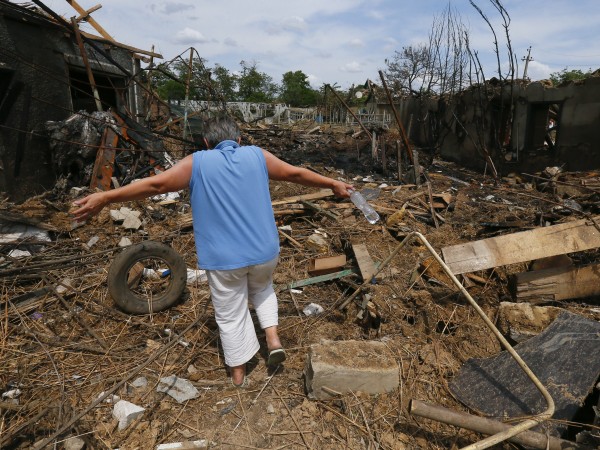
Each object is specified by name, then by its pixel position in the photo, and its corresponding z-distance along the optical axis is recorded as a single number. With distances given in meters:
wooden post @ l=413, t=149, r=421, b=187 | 8.55
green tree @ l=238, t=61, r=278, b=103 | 45.94
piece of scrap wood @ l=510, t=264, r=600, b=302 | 3.65
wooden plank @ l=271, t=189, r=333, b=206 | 6.46
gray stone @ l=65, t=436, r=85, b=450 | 2.19
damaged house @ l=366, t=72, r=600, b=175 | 9.27
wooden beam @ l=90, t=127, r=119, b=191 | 7.52
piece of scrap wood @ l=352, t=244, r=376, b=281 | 4.15
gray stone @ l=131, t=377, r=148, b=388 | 2.74
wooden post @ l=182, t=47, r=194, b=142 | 9.05
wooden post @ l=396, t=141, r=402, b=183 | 9.17
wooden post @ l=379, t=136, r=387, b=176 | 10.49
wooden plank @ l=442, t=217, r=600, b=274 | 3.64
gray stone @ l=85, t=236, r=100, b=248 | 5.20
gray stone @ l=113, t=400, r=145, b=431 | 2.37
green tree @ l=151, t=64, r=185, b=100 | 32.61
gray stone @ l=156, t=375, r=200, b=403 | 2.62
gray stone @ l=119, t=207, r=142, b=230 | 5.70
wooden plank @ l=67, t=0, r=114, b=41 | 9.41
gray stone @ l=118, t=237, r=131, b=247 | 5.10
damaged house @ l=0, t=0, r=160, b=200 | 6.95
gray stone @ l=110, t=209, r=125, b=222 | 5.82
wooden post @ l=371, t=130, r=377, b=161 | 11.63
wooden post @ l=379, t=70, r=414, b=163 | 8.51
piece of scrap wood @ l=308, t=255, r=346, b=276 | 4.43
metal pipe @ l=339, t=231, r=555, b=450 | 1.82
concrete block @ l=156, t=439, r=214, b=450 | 2.18
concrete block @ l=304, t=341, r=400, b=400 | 2.51
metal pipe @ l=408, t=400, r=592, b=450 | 2.01
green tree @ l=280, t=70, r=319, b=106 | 51.81
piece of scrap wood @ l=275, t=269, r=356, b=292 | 4.15
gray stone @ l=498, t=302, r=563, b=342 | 3.08
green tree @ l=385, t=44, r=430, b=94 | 27.38
